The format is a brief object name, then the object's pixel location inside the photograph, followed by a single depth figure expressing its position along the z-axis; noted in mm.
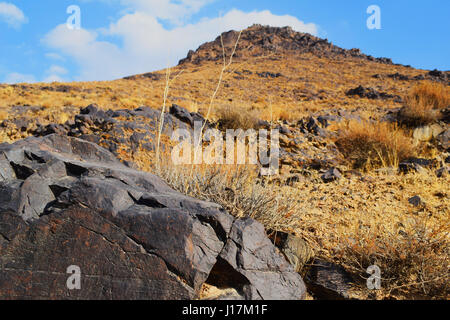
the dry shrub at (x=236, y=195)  2930
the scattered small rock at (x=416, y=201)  4008
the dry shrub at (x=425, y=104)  7797
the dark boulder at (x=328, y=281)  2479
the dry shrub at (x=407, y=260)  2398
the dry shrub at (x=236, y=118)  7457
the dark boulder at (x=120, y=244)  1938
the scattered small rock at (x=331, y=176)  5105
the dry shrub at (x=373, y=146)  6023
